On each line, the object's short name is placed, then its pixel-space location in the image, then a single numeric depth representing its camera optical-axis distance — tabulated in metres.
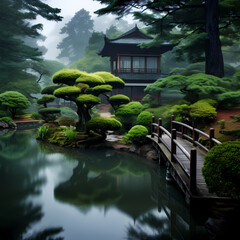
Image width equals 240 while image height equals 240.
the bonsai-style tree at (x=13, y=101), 20.86
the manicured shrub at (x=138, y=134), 10.50
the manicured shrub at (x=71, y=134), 12.55
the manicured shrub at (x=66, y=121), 16.94
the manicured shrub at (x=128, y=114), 13.40
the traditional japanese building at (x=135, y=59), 22.45
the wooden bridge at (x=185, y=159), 4.90
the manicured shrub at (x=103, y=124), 11.49
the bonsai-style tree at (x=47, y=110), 19.28
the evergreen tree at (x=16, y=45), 25.53
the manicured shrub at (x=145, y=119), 12.00
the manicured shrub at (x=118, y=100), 14.07
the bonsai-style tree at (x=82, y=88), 11.79
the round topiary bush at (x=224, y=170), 4.20
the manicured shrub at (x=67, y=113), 23.94
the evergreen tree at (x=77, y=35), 57.53
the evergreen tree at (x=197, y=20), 11.30
